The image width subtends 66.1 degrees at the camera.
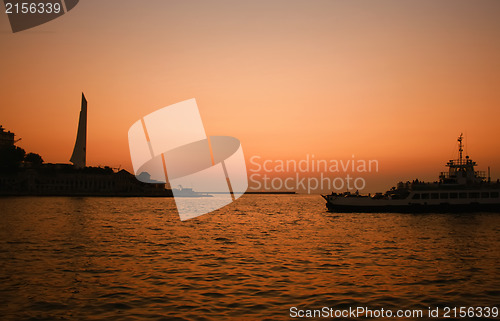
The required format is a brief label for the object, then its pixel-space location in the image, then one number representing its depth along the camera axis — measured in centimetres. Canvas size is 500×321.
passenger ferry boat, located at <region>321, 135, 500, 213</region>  6769
